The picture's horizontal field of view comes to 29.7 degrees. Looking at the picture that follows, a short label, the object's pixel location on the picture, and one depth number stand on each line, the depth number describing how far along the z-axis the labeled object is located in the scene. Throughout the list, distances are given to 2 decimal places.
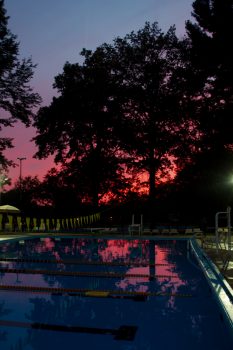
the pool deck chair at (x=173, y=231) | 27.17
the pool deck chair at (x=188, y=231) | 27.31
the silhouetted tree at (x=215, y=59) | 30.77
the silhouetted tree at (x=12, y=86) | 35.28
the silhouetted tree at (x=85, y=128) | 39.53
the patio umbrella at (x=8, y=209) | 32.28
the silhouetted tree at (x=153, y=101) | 37.78
